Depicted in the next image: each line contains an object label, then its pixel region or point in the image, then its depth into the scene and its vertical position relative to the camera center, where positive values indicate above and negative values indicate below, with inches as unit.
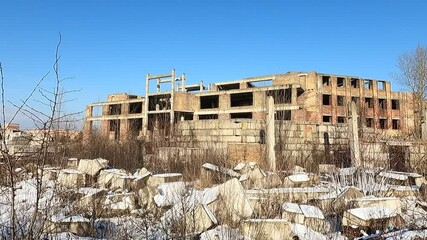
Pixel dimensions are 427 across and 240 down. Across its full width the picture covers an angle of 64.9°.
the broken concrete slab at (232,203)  167.3 -30.3
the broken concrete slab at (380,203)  182.4 -32.2
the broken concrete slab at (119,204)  196.5 -36.3
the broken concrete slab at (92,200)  198.2 -34.7
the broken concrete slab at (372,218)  160.6 -35.8
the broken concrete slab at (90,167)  301.6 -20.7
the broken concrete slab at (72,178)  271.9 -28.5
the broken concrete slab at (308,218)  166.4 -37.0
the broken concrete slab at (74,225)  153.9 -37.6
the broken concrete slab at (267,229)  145.3 -37.1
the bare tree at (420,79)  1166.3 +226.9
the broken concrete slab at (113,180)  269.1 -29.6
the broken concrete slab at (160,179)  248.3 -26.1
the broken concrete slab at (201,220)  148.8 -33.8
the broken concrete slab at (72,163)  357.7 -20.3
